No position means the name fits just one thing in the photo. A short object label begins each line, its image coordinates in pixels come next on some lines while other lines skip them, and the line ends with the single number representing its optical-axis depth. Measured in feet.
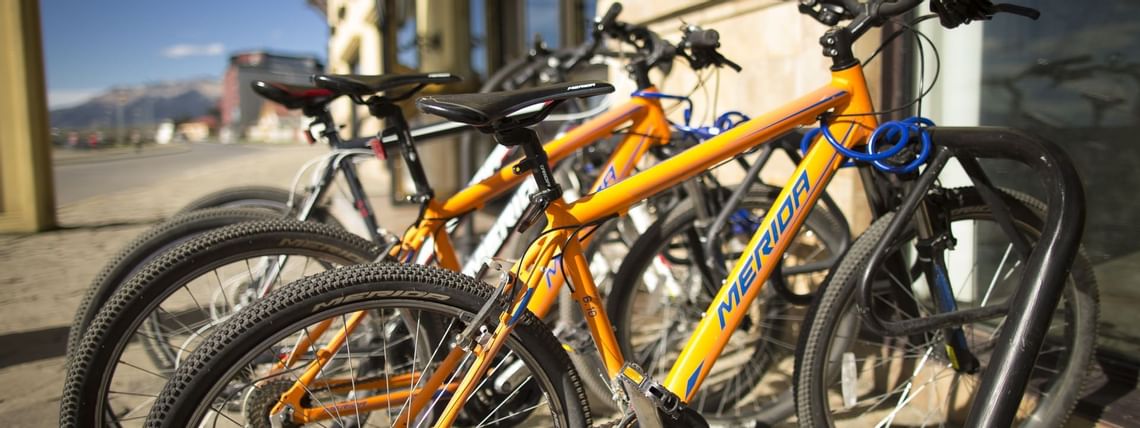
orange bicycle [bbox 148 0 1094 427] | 4.83
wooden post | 19.01
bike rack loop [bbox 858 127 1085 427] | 5.25
